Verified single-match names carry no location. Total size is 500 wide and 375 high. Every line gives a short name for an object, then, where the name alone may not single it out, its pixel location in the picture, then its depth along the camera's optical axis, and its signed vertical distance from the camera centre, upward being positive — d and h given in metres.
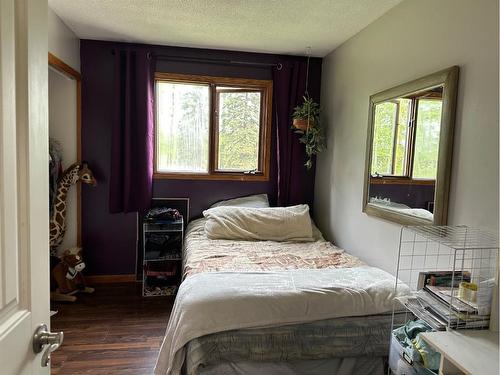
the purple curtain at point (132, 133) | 3.25 +0.25
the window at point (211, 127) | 3.48 +0.36
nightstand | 1.13 -0.64
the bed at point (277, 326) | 1.69 -0.83
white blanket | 1.70 -0.73
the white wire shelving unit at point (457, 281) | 1.39 -0.50
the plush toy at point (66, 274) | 3.04 -1.08
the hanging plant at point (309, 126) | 3.30 +0.39
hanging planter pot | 3.29 +0.41
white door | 0.63 -0.05
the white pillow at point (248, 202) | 3.48 -0.40
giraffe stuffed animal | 3.11 -0.39
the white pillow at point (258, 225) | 3.05 -0.56
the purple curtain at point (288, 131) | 3.48 +0.35
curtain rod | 3.35 +1.01
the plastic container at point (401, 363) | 1.45 -0.86
